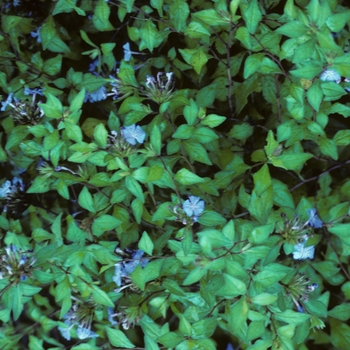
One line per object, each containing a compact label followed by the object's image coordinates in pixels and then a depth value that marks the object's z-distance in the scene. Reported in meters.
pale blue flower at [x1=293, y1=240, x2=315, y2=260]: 1.16
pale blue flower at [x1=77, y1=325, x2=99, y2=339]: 1.23
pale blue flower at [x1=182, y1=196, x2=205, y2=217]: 1.16
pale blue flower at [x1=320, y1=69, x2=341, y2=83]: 1.13
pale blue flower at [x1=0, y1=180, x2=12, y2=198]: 1.29
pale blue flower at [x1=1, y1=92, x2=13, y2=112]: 1.24
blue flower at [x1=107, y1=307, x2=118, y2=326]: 1.23
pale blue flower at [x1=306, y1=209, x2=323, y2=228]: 1.18
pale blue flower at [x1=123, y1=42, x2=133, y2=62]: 1.27
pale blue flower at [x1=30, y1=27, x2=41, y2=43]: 1.29
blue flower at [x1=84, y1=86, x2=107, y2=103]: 1.28
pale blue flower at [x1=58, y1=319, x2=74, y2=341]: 1.27
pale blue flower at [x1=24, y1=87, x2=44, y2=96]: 1.25
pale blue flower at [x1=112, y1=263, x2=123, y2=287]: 1.19
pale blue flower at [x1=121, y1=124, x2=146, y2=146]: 1.17
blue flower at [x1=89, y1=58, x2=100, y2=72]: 1.32
